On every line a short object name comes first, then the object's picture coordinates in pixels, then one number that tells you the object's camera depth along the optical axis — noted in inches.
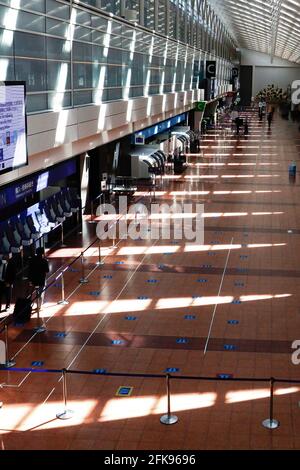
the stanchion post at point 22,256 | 627.6
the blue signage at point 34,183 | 599.2
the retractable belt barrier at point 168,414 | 332.2
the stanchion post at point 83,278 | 584.4
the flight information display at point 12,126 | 470.9
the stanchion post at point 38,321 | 471.5
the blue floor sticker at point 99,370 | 402.0
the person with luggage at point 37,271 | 502.3
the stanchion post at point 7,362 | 411.5
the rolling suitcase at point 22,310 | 483.8
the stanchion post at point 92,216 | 825.3
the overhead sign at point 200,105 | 1828.2
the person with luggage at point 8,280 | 495.9
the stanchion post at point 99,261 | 638.5
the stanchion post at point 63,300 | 527.5
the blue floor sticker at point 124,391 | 370.3
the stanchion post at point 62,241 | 711.7
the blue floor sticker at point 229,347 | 436.1
